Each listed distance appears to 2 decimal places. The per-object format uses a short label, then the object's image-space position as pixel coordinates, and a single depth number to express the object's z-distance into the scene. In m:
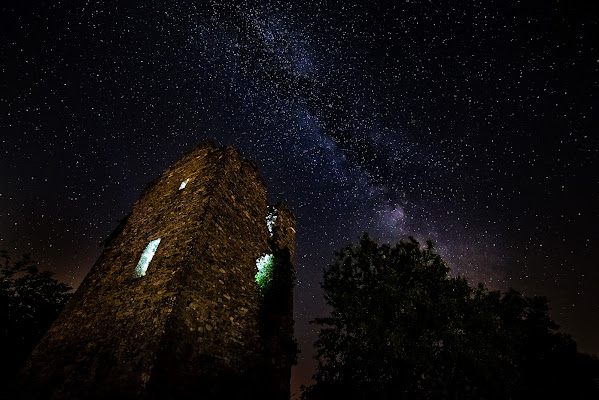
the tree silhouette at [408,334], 10.32
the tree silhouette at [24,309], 17.41
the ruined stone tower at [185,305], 6.42
